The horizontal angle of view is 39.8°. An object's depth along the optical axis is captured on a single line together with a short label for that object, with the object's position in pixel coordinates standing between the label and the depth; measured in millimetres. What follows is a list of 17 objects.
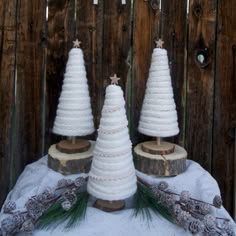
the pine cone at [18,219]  865
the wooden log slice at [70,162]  1163
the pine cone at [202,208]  921
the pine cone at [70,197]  938
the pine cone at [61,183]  1049
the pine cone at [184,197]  956
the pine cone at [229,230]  856
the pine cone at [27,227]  846
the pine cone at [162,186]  1047
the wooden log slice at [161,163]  1154
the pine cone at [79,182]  1020
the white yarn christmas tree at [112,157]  933
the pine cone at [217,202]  960
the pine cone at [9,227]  853
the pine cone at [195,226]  840
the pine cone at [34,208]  886
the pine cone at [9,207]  959
